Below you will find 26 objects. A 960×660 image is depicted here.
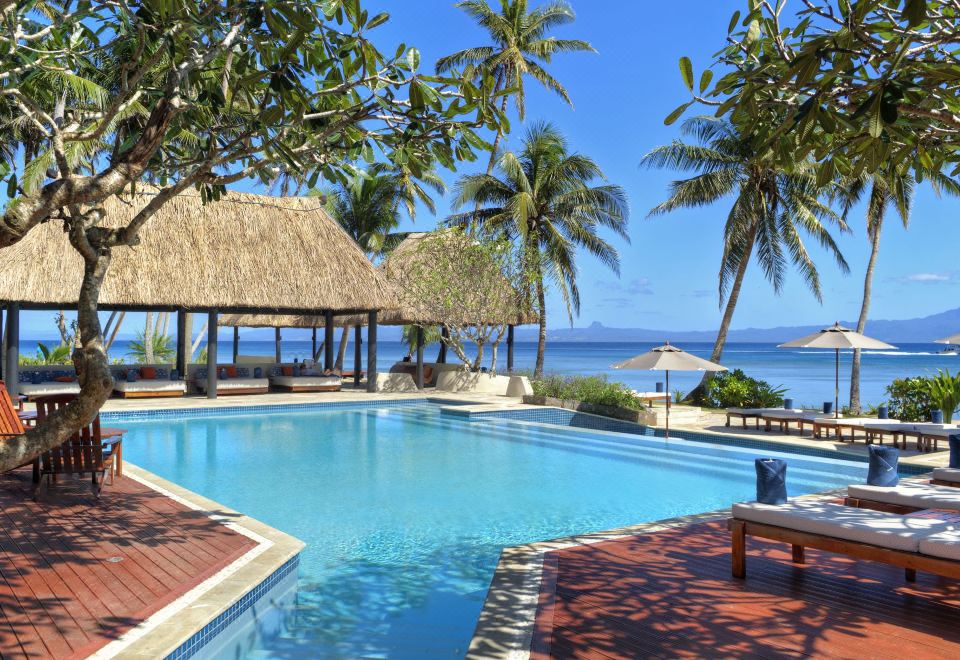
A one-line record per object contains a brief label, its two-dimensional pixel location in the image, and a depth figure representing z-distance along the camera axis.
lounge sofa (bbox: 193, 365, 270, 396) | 16.98
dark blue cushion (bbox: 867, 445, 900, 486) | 5.27
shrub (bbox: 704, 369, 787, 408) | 14.82
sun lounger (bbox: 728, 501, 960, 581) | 3.71
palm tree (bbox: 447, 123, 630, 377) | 20.89
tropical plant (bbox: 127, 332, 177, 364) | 23.73
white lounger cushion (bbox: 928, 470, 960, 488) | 6.10
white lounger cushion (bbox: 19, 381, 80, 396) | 14.64
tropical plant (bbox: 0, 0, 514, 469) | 2.89
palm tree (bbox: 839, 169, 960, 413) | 16.47
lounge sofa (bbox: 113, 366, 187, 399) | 15.55
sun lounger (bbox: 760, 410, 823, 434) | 11.86
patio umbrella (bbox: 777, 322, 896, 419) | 11.98
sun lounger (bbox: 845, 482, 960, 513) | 4.90
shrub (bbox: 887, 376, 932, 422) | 12.36
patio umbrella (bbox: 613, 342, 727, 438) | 11.02
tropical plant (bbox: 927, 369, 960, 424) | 11.91
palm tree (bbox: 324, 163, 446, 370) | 24.28
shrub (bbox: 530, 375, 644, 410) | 14.15
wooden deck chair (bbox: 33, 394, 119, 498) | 6.15
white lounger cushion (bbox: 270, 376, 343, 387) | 17.91
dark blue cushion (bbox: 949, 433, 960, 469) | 6.45
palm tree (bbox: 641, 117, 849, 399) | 17.19
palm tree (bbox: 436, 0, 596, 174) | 21.89
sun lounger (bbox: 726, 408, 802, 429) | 12.39
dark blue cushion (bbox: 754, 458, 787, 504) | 4.43
